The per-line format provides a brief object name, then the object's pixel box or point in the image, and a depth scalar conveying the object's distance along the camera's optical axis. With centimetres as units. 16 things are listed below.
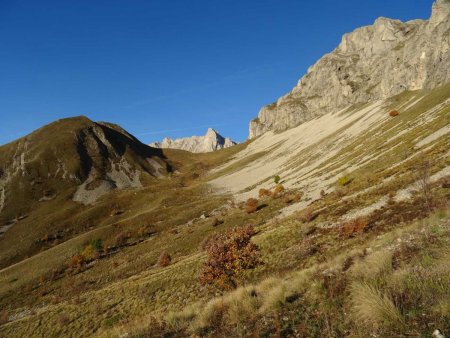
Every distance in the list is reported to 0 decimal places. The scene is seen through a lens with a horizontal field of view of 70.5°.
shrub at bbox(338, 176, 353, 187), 4426
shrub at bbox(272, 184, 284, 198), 5934
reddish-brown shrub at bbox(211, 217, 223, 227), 5094
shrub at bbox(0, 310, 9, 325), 3541
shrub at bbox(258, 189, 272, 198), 6457
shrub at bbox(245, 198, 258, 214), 5306
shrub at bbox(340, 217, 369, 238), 2172
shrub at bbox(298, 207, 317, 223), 3143
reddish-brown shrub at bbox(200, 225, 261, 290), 2111
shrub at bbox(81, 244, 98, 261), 5436
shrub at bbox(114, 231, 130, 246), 6047
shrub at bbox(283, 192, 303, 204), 5026
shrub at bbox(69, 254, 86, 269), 5161
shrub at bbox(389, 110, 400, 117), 9222
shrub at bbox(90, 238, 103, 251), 5812
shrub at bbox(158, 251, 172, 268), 3875
